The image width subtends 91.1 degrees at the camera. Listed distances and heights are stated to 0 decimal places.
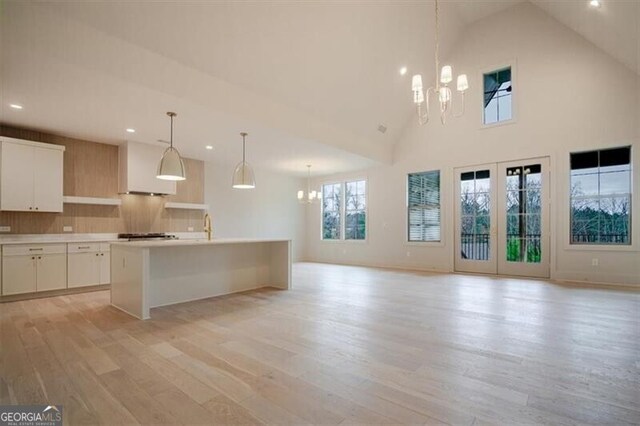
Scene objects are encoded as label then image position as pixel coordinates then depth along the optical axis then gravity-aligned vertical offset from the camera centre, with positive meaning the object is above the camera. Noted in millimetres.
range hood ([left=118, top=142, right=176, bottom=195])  5848 +915
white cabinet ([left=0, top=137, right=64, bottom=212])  4680 +648
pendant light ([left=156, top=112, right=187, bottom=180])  4043 +652
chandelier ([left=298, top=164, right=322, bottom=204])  9653 +799
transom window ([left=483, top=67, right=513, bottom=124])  6801 +2635
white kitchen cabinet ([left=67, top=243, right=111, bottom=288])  5102 -792
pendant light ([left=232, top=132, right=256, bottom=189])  4930 +618
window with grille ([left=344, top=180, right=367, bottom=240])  9031 +175
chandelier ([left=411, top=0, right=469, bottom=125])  3965 +1718
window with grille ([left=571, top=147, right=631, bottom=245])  5641 +343
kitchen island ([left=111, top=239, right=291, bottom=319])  3846 -799
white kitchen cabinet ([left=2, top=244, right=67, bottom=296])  4520 -768
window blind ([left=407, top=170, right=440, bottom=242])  7663 +235
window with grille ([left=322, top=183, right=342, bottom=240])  9641 +159
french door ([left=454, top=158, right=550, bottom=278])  6344 -56
